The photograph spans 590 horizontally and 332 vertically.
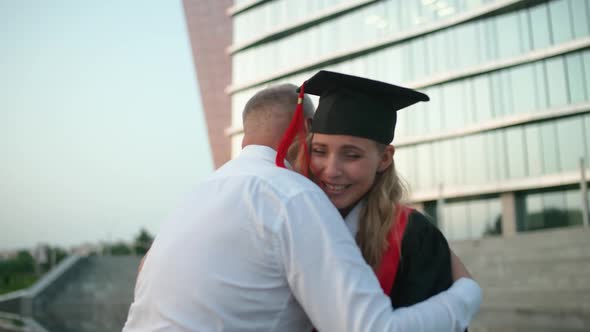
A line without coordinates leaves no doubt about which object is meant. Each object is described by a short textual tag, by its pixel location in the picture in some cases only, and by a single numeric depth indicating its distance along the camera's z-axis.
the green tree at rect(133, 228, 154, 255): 44.91
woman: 2.14
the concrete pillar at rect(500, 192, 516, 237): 30.19
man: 1.70
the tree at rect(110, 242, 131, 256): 46.38
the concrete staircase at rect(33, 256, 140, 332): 14.63
